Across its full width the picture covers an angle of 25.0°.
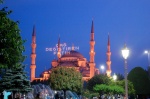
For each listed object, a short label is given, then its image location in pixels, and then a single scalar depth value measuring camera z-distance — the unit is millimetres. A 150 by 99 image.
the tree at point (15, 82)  27528
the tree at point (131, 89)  57122
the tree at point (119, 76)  99700
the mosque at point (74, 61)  84625
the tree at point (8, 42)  14508
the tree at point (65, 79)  49938
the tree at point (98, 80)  63731
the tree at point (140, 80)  61406
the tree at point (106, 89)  47312
